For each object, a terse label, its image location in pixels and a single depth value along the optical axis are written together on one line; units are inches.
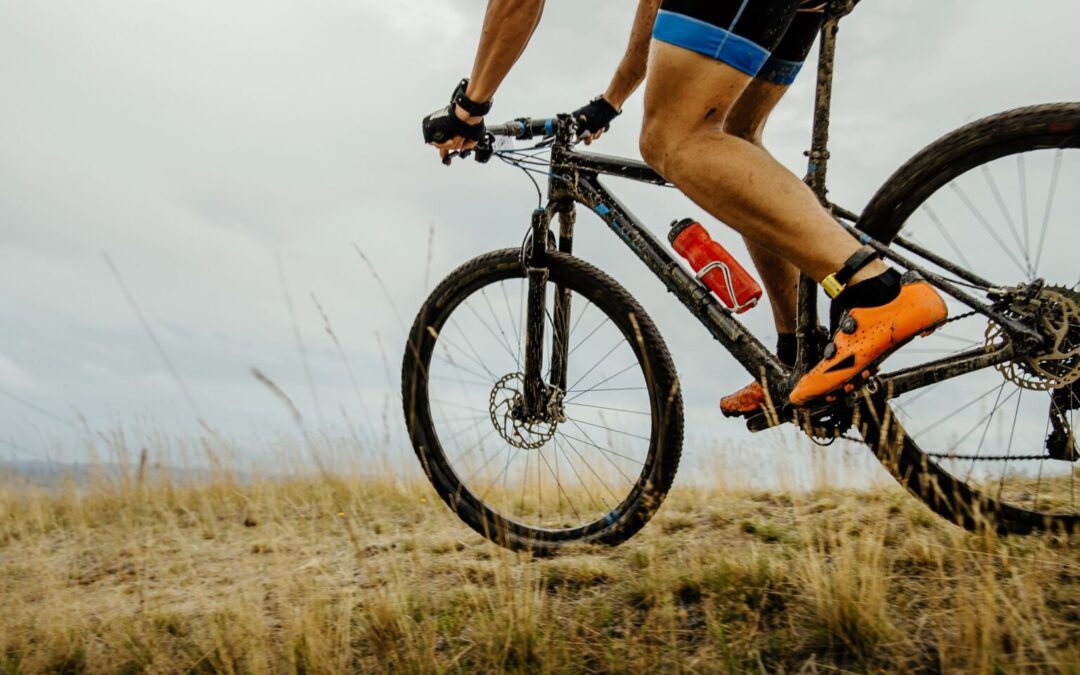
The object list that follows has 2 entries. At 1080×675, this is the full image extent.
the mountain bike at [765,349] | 89.3
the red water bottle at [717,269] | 100.3
